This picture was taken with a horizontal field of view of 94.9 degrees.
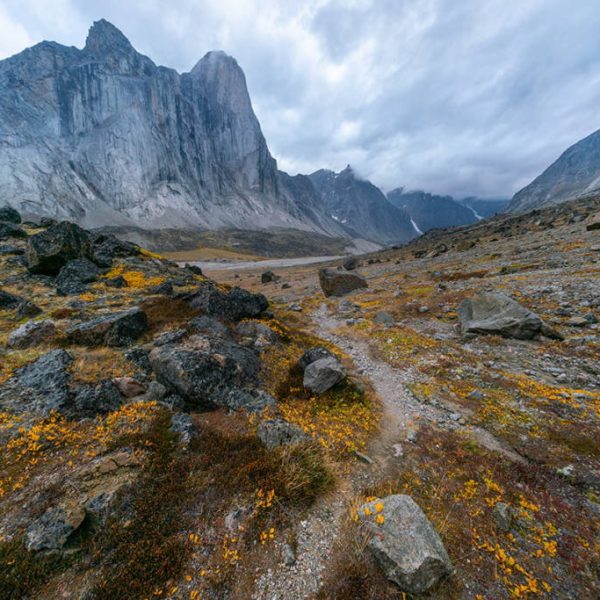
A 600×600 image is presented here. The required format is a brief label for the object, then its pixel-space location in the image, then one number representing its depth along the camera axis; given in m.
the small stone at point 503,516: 6.05
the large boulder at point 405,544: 4.89
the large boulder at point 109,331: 11.67
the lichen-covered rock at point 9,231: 27.75
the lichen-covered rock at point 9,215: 34.44
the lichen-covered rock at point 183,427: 7.47
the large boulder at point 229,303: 17.25
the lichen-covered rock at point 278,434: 7.68
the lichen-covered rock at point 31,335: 11.04
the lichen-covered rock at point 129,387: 9.18
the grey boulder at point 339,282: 38.81
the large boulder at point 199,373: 9.26
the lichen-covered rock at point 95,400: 8.07
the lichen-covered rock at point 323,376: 11.22
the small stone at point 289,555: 5.24
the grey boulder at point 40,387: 7.96
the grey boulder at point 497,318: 15.25
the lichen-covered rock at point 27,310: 14.24
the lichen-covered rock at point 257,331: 15.91
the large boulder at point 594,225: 39.91
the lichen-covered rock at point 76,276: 18.65
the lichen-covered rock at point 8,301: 15.26
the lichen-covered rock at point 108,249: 25.28
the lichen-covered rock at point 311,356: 13.18
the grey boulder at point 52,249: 21.00
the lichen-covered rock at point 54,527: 4.78
